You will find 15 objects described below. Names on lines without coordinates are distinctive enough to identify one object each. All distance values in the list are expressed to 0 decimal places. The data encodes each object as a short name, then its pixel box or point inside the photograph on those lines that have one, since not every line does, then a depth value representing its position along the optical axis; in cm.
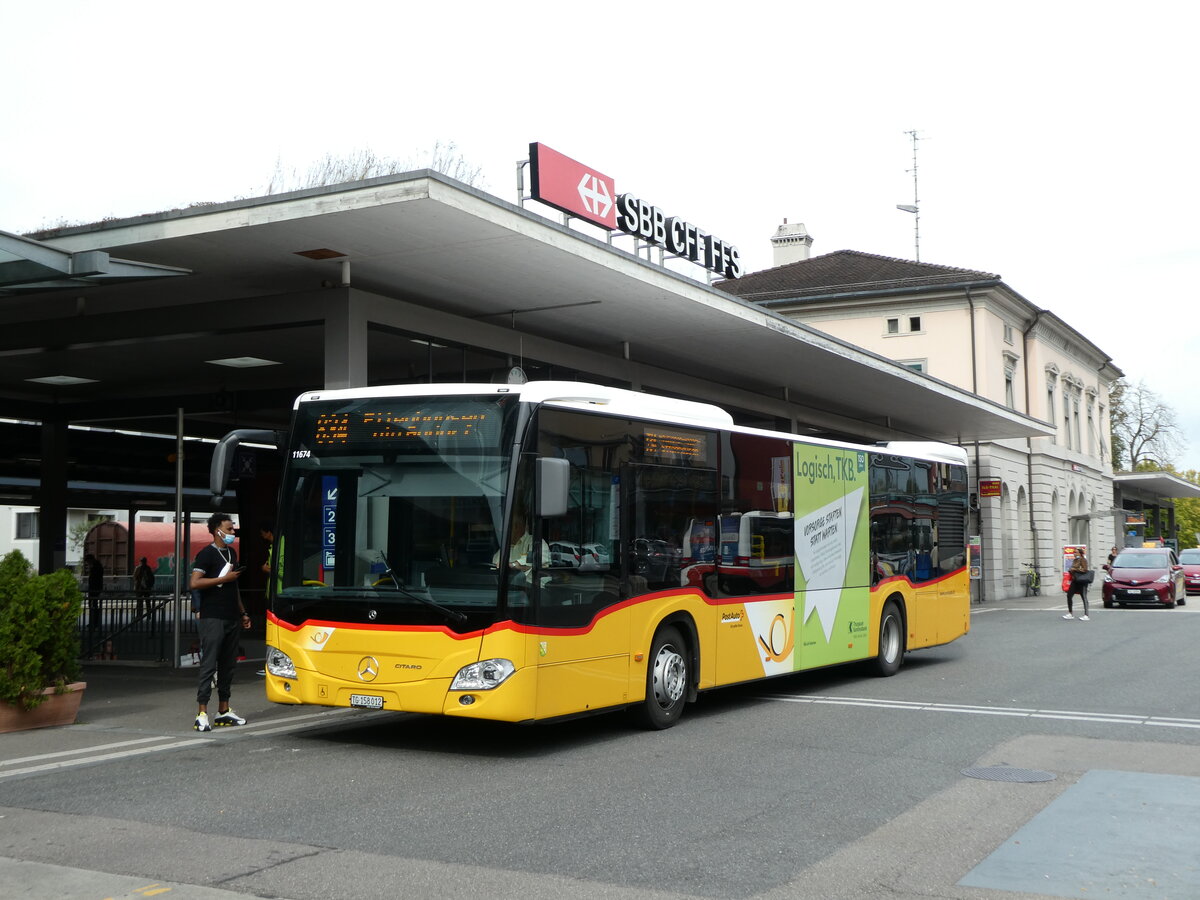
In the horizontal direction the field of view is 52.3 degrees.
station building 4178
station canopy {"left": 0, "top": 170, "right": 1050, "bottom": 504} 1221
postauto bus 933
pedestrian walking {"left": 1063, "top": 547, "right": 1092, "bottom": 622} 2755
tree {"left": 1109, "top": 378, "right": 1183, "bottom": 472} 7950
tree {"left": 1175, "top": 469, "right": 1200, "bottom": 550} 10306
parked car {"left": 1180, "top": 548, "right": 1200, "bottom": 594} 4328
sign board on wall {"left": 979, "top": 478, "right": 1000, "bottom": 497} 3878
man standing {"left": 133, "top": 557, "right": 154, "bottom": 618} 3303
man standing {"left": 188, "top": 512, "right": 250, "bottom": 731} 1085
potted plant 1091
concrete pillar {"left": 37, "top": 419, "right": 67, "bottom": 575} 2402
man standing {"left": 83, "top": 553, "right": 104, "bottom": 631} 2828
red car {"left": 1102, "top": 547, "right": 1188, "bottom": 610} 3328
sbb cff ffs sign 1502
